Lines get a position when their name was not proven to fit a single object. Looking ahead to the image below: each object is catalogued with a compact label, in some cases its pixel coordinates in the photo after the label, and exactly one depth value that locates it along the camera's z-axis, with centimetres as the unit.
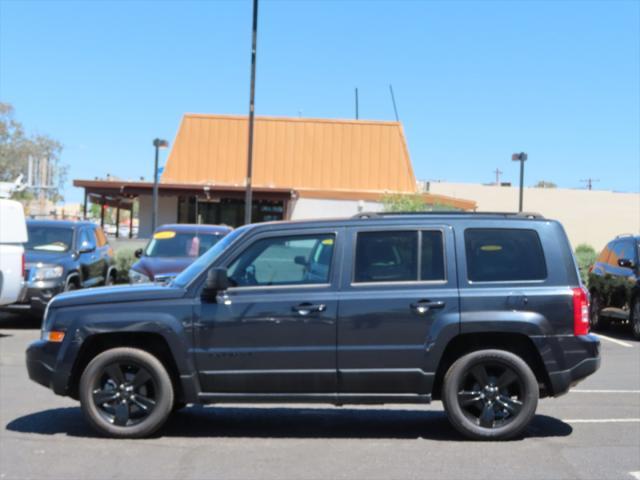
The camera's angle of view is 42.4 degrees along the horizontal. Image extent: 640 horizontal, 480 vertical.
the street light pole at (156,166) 2653
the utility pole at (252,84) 2039
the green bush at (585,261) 1995
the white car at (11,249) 1225
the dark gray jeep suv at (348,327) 654
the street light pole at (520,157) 2672
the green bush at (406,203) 2908
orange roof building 3406
